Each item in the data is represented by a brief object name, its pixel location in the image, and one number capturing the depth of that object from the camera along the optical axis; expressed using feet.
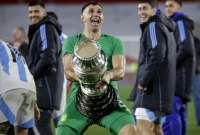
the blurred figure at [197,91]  70.36
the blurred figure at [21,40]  56.13
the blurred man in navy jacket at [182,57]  54.44
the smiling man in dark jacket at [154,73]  46.29
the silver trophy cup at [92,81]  32.71
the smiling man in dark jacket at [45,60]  50.14
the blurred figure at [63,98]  52.84
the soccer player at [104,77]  36.35
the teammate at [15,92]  31.32
